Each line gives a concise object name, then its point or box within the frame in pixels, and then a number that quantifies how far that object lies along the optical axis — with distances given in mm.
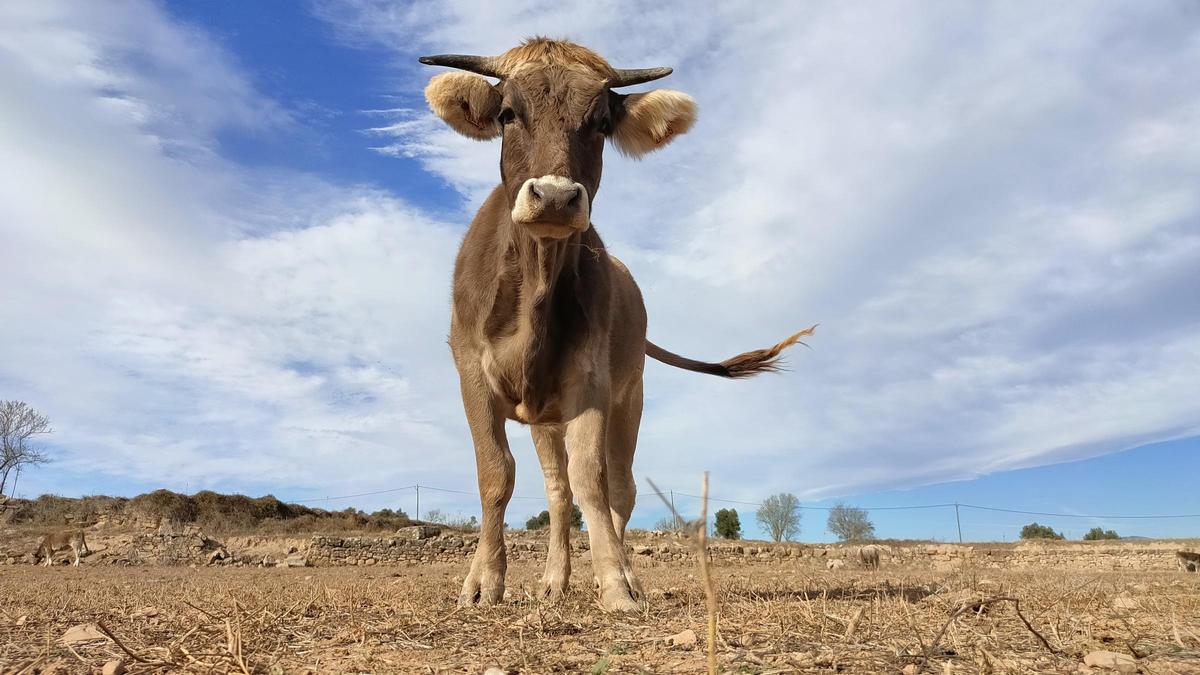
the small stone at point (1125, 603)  4207
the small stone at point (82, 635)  3375
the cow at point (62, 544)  20922
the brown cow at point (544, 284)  4535
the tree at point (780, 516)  30380
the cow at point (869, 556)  19053
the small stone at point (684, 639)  2637
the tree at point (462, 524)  27334
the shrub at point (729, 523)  30594
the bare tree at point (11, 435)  40469
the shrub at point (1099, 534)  31556
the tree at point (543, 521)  31347
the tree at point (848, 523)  34969
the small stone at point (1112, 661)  2289
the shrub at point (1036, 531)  35094
